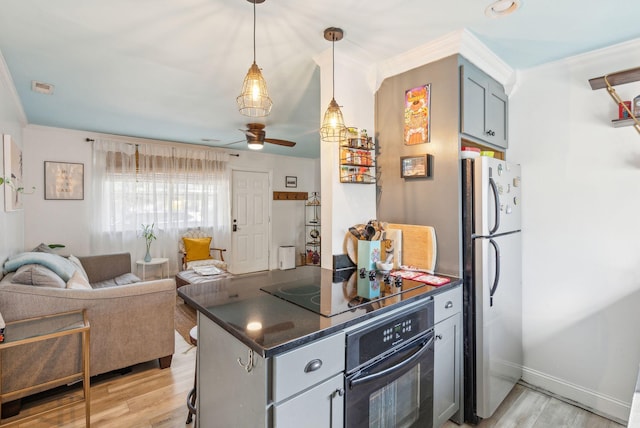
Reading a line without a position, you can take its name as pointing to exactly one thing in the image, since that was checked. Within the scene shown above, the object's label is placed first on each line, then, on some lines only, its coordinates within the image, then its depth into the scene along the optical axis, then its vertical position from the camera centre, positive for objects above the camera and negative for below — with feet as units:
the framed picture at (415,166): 6.79 +1.02
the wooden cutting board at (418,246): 6.78 -0.74
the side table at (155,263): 15.61 -2.53
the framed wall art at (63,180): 14.12 +1.50
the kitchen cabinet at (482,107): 6.55 +2.39
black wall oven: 4.18 -2.33
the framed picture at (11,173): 8.44 +1.17
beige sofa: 6.81 -2.94
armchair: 16.46 -2.09
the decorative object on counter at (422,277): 6.03 -1.32
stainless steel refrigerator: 6.39 -1.45
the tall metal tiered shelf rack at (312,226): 22.12 -0.99
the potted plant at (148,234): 16.30 -1.10
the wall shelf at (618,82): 6.18 +2.65
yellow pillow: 16.74 -1.94
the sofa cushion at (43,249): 11.94 -1.37
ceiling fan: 12.41 +3.10
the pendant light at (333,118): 5.74 +1.73
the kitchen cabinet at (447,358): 5.77 -2.80
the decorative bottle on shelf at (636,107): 6.21 +2.08
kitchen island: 3.49 -1.60
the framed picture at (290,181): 22.12 +2.25
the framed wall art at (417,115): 6.91 +2.18
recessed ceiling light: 5.13 +3.44
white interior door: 19.83 -0.62
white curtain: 15.33 +0.93
